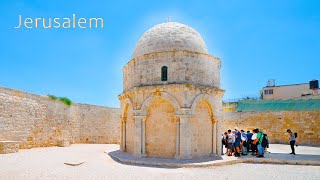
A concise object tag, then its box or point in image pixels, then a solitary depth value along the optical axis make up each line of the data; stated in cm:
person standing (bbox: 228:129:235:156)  1262
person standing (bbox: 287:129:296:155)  1308
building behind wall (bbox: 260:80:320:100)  3027
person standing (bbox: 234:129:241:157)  1258
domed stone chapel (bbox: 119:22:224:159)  1137
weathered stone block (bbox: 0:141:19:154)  1283
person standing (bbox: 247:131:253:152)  1320
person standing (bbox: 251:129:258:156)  1267
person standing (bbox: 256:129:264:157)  1232
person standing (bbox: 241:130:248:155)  1321
